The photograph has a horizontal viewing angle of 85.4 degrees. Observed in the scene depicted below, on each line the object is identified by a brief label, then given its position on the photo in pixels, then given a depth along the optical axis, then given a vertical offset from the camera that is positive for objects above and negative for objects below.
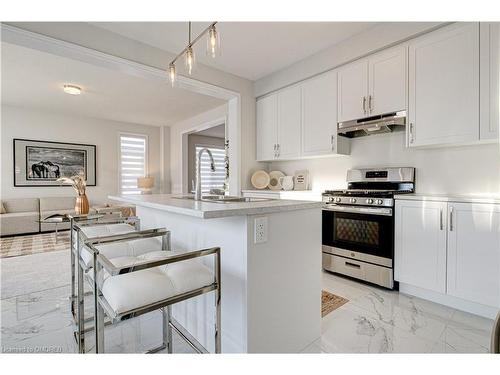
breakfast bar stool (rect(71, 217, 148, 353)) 1.57 -0.35
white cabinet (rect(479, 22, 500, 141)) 2.02 +0.79
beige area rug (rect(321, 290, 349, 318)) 2.20 -1.02
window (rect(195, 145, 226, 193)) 7.82 +0.43
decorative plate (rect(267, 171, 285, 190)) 4.03 +0.07
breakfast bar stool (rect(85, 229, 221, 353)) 1.07 -0.43
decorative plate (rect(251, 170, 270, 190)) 3.96 +0.08
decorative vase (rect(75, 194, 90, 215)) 2.84 -0.22
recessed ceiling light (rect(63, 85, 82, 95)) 4.17 +1.49
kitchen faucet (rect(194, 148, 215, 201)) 1.94 +0.02
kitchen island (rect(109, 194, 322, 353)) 1.42 -0.50
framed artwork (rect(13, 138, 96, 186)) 5.46 +0.50
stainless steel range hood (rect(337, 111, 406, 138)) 2.58 +0.61
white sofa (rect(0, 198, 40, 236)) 4.86 -0.57
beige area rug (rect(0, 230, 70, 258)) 3.97 -0.96
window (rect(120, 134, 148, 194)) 6.68 +0.62
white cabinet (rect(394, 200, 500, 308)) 2.00 -0.52
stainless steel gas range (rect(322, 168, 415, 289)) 2.56 -0.41
